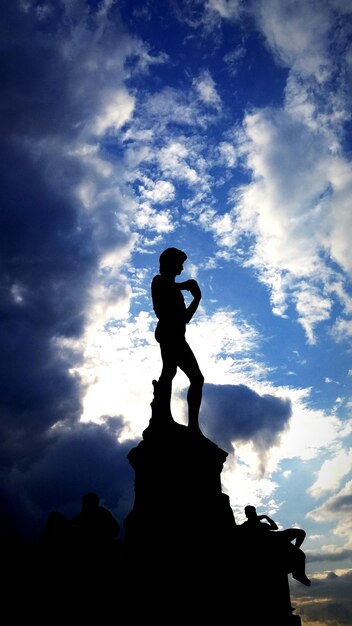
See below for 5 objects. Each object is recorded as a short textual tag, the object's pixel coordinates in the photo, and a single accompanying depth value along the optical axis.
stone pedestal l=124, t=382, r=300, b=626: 6.21
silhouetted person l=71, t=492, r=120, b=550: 6.19
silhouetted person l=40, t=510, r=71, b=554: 6.05
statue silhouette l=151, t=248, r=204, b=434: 8.31
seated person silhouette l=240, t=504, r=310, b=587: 7.11
